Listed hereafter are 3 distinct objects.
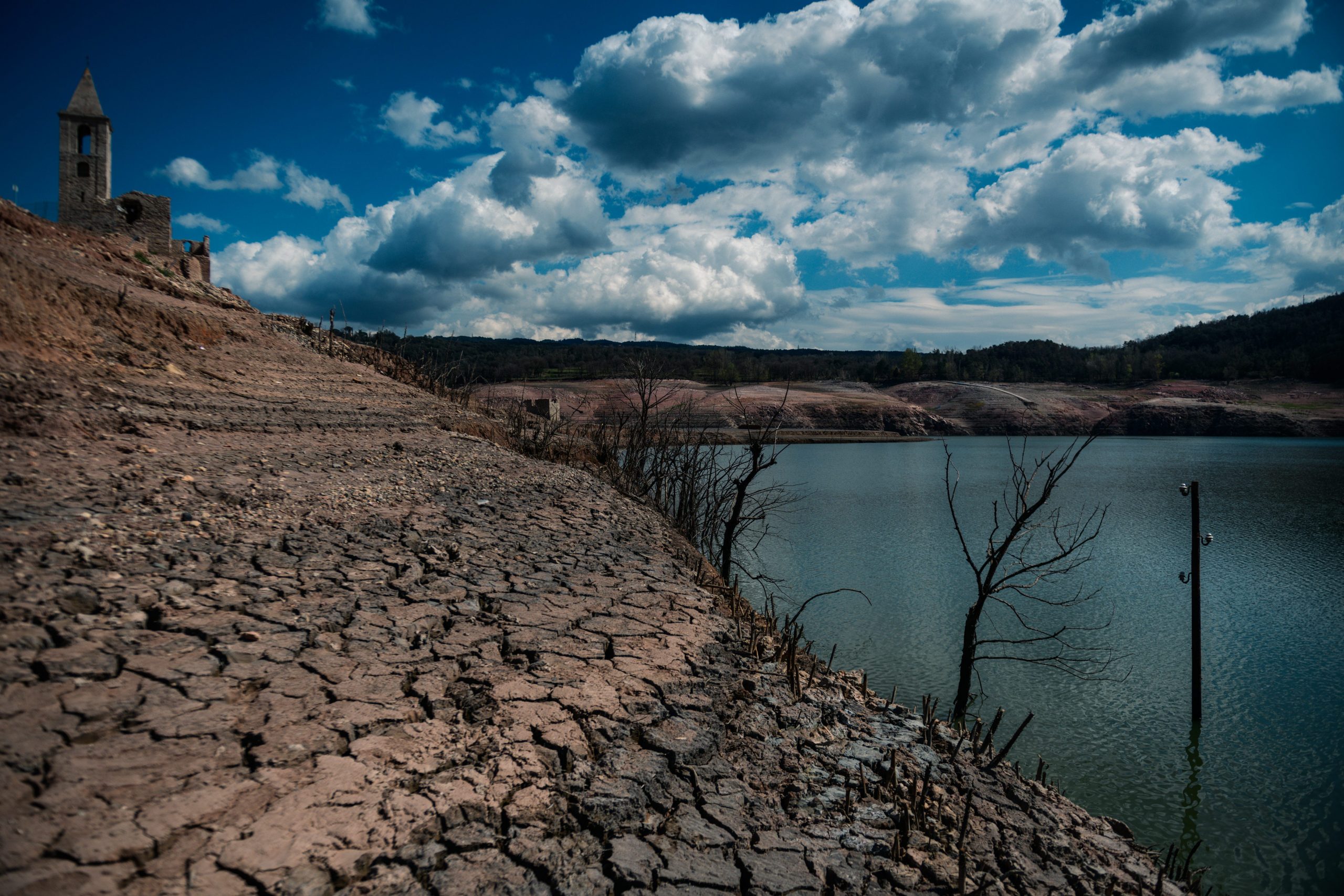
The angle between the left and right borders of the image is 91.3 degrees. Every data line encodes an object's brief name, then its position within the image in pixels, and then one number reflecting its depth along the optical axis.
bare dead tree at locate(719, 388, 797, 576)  9.20
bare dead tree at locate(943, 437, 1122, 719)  7.02
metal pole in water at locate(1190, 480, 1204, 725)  8.48
